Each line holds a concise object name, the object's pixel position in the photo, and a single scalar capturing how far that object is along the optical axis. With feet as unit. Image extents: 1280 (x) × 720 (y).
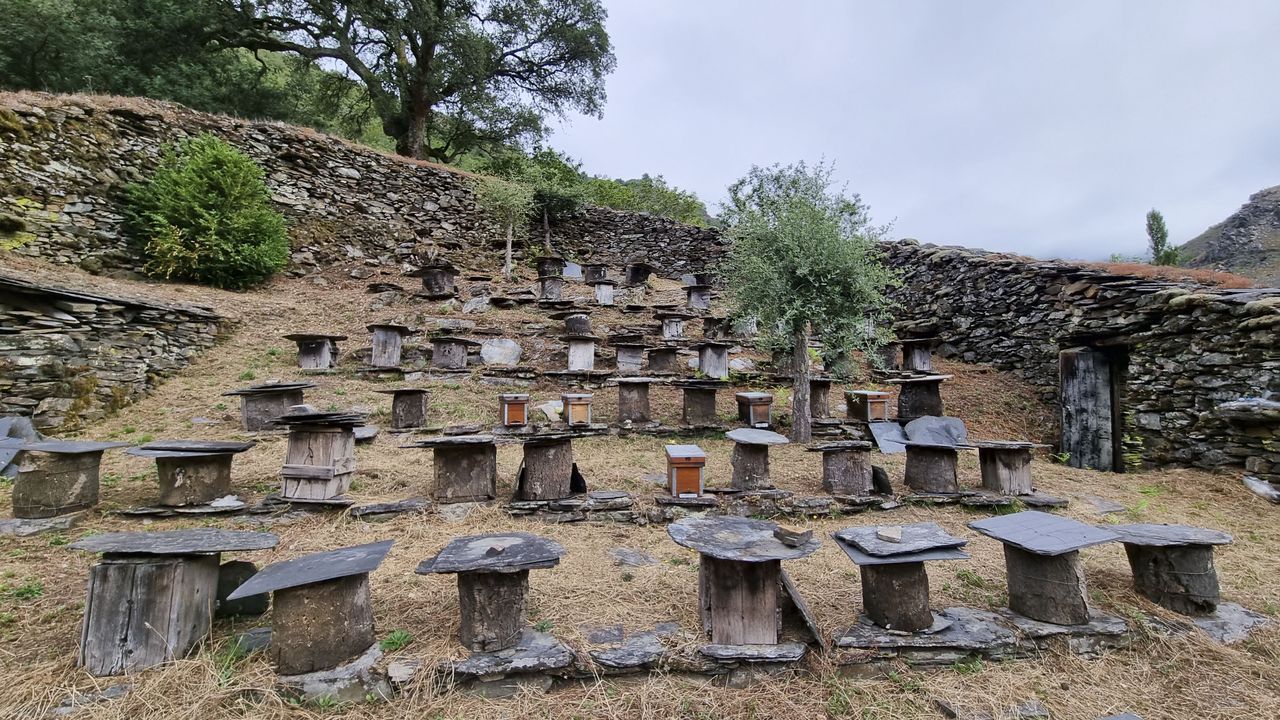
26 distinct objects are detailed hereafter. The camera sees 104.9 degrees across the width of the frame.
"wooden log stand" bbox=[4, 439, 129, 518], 13.66
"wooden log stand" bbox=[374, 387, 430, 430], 23.15
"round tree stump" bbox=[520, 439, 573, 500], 16.33
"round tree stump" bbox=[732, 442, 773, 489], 17.92
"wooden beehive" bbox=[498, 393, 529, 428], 23.95
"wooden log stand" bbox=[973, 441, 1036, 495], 18.17
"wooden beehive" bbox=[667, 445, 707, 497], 16.97
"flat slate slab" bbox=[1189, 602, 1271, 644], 9.96
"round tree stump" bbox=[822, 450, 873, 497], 17.94
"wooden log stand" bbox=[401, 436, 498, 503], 16.30
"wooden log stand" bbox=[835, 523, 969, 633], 9.24
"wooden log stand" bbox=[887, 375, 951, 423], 25.62
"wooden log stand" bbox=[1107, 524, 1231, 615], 10.58
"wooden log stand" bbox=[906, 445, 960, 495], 18.12
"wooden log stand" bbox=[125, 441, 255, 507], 14.84
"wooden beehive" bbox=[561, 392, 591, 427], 24.25
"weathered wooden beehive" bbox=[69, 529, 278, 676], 8.23
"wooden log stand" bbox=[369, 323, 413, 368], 29.32
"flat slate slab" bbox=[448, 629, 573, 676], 8.41
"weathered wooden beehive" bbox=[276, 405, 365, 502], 15.55
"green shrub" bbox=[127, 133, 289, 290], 34.27
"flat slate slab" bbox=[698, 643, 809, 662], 8.86
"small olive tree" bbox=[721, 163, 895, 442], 24.98
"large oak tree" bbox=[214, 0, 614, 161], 56.18
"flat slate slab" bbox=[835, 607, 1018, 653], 9.14
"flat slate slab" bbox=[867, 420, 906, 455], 24.71
